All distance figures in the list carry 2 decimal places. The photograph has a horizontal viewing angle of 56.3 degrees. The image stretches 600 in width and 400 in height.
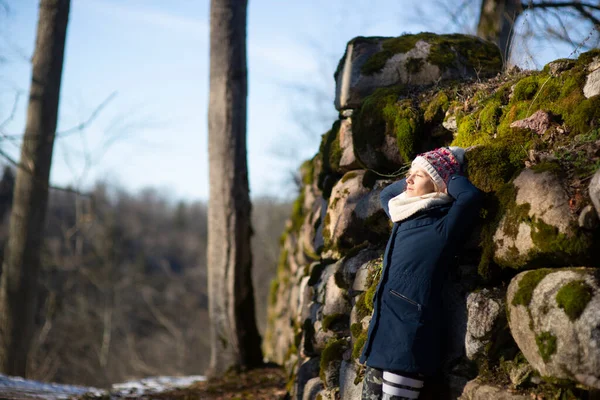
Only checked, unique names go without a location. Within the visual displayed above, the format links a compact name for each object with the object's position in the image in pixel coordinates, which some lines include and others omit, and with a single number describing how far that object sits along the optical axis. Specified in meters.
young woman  3.23
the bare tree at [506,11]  9.09
